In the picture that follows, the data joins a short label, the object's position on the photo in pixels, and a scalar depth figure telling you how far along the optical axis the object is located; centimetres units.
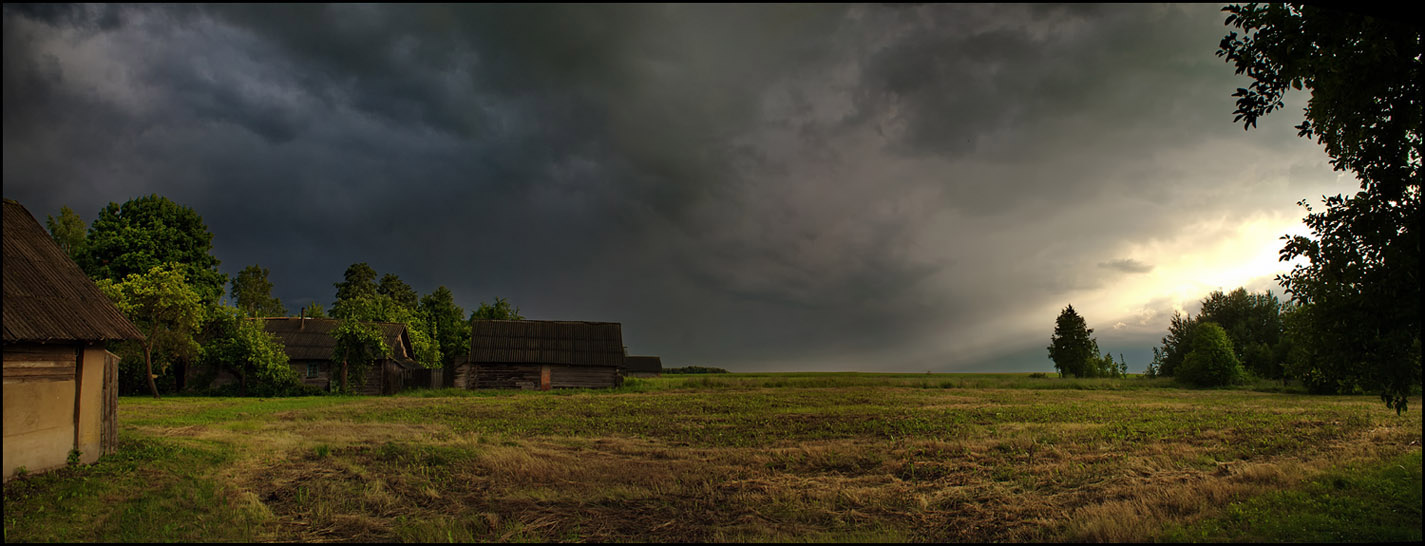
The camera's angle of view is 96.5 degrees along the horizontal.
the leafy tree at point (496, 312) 7431
